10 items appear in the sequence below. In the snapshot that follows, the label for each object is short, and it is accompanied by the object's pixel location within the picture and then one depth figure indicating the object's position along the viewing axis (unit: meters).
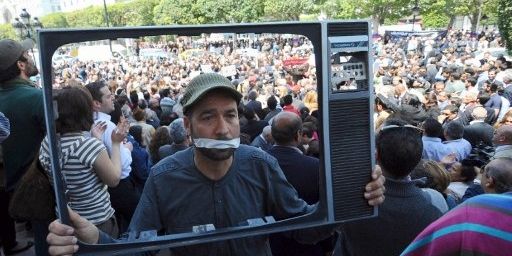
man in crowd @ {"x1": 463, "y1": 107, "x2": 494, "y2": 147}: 5.48
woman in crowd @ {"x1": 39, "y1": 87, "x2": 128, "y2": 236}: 2.21
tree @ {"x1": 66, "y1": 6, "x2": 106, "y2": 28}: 65.12
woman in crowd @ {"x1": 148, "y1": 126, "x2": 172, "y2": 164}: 4.69
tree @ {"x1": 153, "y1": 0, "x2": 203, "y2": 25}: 38.86
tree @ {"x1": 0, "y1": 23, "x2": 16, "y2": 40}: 73.12
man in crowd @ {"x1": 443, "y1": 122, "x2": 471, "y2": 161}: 4.93
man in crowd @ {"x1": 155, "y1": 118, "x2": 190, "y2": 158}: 4.19
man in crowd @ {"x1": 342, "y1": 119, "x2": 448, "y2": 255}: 2.29
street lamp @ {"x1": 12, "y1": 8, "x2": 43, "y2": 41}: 17.05
